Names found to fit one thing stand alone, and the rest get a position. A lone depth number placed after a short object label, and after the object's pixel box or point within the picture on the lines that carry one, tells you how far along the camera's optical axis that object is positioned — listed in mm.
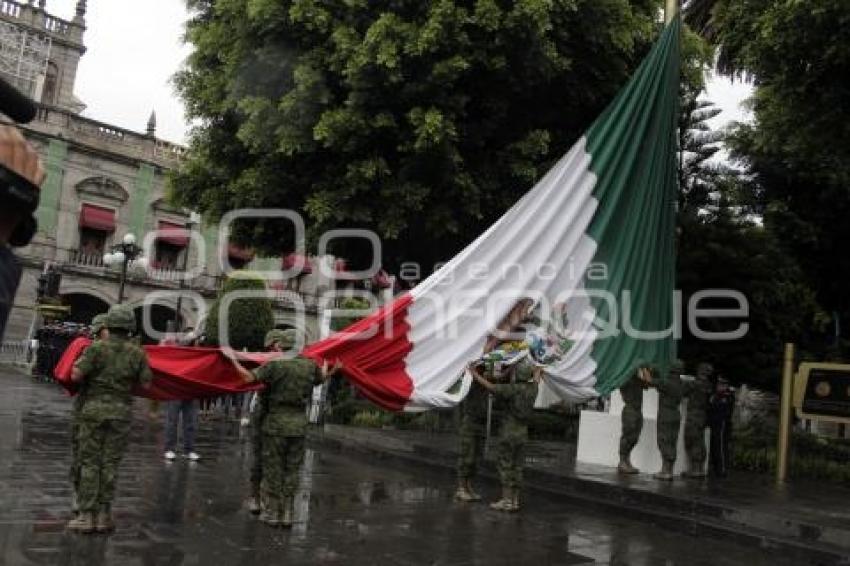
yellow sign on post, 11656
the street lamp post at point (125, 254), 21844
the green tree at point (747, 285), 16375
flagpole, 9391
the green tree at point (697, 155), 21703
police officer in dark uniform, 12266
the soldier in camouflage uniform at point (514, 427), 8742
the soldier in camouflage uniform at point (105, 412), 6359
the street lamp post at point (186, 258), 37881
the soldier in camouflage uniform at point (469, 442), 9195
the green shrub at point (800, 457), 13047
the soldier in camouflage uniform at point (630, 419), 11008
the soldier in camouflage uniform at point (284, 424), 7176
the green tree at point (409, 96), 11047
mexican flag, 7473
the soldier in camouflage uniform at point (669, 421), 10906
